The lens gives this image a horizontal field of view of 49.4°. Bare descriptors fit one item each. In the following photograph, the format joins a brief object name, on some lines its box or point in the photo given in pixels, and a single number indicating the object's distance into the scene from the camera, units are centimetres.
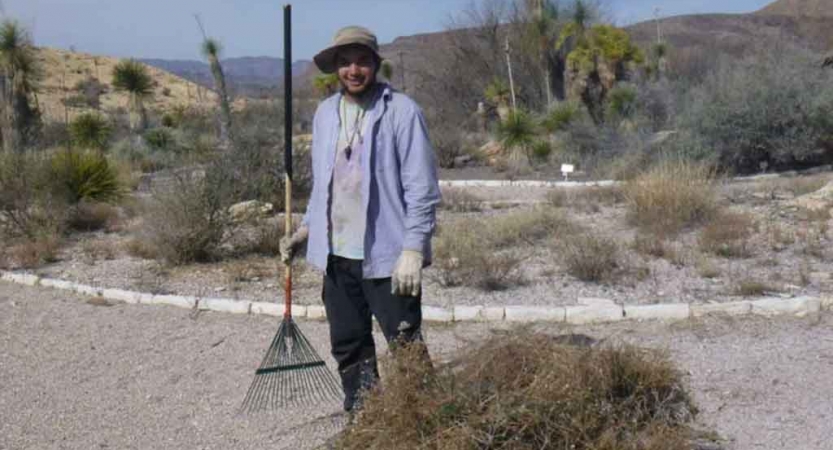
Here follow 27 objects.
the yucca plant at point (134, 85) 2419
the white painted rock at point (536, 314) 631
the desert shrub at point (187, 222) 856
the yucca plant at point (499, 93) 2341
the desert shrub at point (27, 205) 1010
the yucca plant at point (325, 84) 2231
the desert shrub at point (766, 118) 1443
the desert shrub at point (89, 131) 2034
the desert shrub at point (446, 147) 1930
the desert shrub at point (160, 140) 2195
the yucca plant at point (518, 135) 1761
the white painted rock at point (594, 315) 630
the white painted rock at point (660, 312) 630
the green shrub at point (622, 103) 2030
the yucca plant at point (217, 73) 1948
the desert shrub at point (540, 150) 1773
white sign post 1369
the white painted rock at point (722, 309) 631
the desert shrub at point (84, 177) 1127
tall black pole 459
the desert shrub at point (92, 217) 1102
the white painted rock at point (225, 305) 699
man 358
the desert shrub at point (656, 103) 1976
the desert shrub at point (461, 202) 1206
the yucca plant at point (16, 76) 2066
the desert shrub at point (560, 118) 1883
